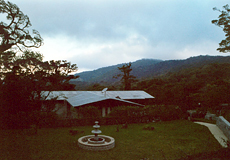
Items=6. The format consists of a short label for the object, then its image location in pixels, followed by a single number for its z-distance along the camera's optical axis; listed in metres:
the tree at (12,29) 18.60
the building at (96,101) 21.55
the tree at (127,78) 55.38
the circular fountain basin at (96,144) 10.05
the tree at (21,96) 12.46
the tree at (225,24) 24.95
